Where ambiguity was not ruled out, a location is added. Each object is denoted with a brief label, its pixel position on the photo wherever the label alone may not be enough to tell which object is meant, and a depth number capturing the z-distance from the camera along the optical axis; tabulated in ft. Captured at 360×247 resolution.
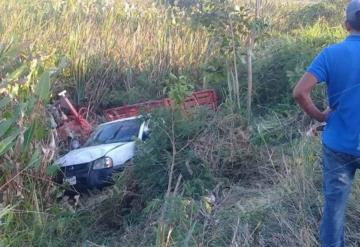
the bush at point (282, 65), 30.96
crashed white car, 28.66
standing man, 16.22
